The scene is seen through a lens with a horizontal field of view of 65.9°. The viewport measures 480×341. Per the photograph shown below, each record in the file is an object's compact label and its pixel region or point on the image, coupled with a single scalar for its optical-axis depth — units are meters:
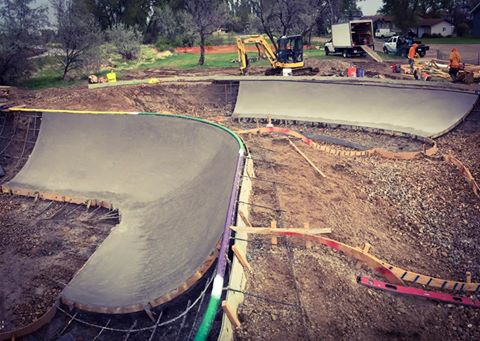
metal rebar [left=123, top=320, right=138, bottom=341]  6.72
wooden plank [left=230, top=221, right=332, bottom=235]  6.78
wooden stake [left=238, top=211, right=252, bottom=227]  7.68
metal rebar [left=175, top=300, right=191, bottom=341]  6.45
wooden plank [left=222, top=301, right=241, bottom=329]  5.11
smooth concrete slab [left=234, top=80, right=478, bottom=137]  16.45
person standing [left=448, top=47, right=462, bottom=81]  19.72
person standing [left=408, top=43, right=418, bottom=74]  22.11
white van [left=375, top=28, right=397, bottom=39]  58.28
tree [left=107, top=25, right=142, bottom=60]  36.59
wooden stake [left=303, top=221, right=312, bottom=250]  7.48
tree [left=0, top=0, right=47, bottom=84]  24.94
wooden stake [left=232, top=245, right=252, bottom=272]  6.12
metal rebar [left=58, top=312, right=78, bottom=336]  7.59
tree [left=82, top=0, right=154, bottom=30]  53.81
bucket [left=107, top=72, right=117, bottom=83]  24.56
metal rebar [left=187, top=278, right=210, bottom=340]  6.15
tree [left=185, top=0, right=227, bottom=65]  32.84
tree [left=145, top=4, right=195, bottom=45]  47.84
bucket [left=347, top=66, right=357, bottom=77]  23.50
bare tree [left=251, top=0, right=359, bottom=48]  33.31
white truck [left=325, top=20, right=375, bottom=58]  33.62
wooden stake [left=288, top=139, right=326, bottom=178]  11.30
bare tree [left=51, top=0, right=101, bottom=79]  27.09
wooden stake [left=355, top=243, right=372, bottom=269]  7.31
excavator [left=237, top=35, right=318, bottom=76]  24.61
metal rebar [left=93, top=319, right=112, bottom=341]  7.12
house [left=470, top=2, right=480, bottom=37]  50.20
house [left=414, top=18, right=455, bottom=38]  60.62
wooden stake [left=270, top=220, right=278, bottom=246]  7.40
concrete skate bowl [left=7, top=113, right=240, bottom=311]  8.37
